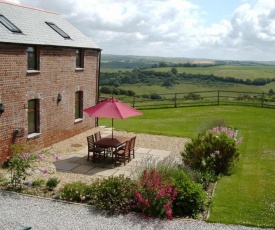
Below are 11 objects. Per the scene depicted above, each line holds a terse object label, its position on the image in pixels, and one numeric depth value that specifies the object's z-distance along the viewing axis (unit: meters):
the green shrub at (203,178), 10.95
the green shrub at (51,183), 10.59
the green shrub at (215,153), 12.45
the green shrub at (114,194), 9.21
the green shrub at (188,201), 9.12
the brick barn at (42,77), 13.41
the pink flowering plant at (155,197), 8.85
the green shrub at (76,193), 9.80
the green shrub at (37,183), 10.80
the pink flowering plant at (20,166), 10.61
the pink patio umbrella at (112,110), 13.16
